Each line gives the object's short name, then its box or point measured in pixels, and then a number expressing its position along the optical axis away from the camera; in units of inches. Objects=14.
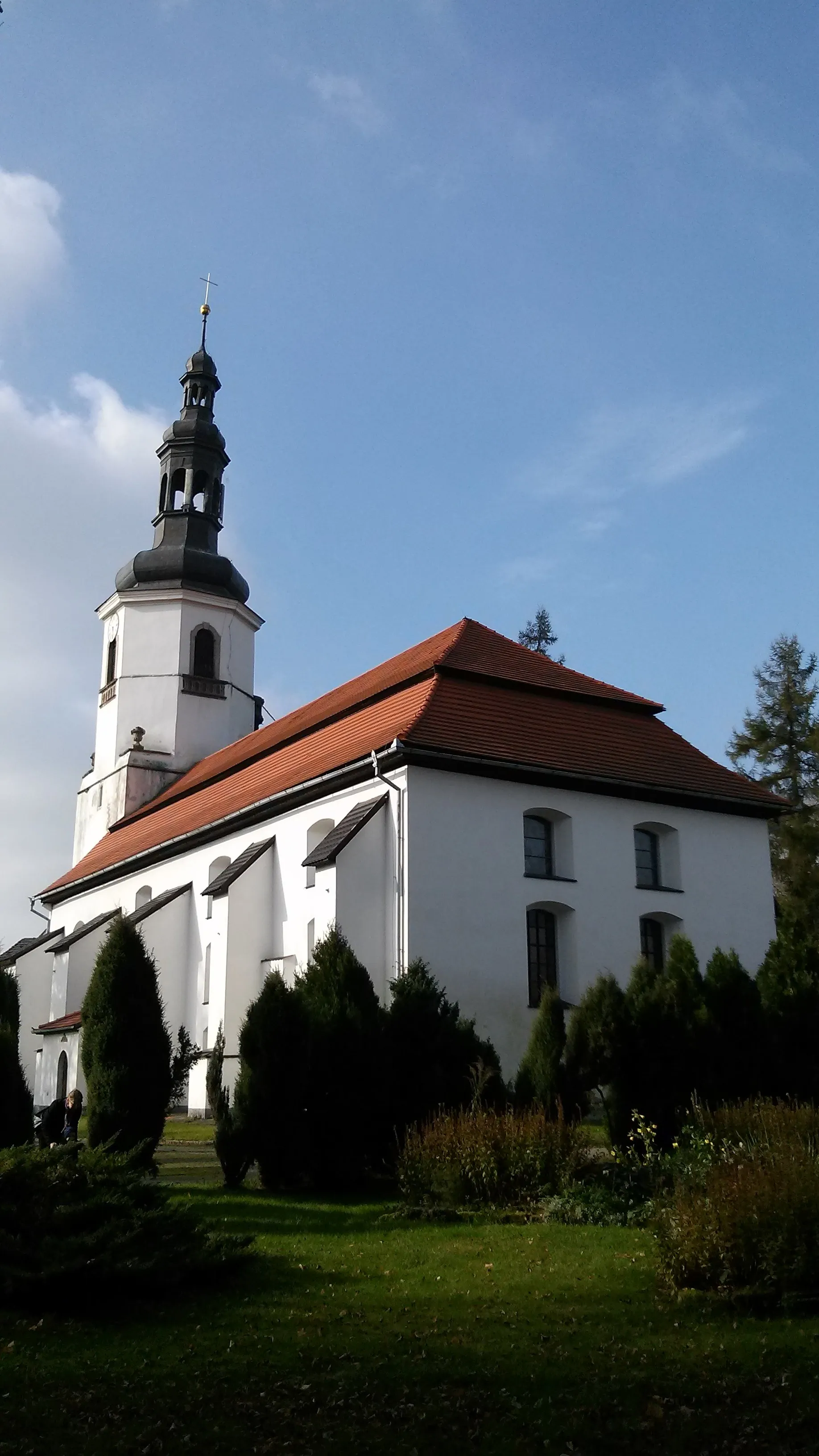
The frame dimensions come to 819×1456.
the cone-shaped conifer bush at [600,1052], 585.0
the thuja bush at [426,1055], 573.3
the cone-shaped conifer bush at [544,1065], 586.6
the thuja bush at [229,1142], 534.3
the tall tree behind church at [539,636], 2016.5
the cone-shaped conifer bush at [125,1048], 553.9
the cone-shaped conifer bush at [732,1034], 607.8
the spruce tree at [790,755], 1375.5
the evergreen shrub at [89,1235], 300.7
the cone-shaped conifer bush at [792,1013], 633.6
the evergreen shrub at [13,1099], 497.4
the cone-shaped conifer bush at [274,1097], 532.7
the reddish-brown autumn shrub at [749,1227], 301.9
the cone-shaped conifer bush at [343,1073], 538.0
